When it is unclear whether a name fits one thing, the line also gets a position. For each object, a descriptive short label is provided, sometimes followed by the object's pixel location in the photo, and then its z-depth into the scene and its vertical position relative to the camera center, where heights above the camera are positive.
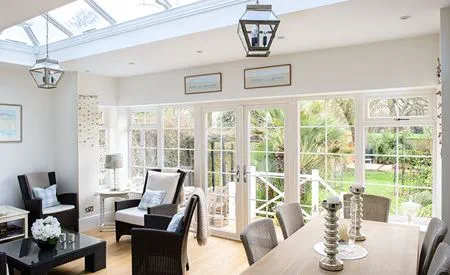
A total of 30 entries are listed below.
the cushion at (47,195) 4.97 -0.80
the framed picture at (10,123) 5.03 +0.28
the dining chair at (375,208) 3.35 -0.71
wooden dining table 1.93 -0.75
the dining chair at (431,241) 2.09 -0.68
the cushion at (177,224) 3.26 -0.82
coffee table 3.18 -1.12
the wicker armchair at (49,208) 4.70 -0.91
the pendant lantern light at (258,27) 1.84 +0.62
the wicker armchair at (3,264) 2.30 -0.83
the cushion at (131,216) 4.55 -1.02
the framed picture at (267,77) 4.20 +0.80
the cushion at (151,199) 4.77 -0.83
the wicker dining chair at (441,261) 1.45 -0.58
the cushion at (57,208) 4.83 -0.98
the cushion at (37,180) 5.06 -0.59
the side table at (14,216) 4.31 -0.96
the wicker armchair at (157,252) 3.20 -1.05
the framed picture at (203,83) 4.79 +0.82
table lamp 5.34 -0.33
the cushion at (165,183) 4.84 -0.62
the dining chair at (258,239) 2.18 -0.69
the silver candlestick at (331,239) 1.95 -0.59
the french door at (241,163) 4.58 -0.34
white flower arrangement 3.42 -0.90
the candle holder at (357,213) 2.55 -0.57
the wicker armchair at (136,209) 4.44 -0.95
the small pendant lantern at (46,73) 3.23 +0.66
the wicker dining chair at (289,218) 2.82 -0.69
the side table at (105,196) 5.32 -0.88
